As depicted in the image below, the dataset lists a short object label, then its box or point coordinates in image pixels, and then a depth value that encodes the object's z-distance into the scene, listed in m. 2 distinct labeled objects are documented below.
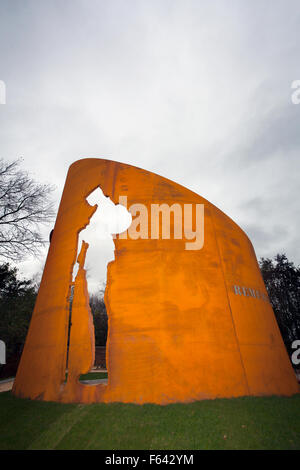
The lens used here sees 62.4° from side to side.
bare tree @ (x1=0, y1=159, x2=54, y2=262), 13.42
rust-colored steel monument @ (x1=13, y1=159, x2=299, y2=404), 6.51
